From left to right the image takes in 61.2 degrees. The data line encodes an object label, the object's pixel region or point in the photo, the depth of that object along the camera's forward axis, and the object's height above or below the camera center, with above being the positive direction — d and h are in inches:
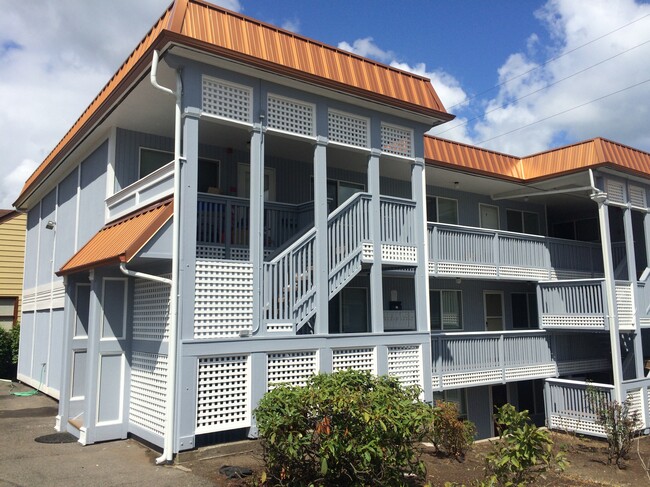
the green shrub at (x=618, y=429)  428.1 -84.2
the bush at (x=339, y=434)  224.8 -44.9
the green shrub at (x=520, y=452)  223.0 -52.7
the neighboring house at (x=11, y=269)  812.0 +89.0
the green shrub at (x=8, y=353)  765.9 -31.9
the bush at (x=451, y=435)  358.6 -71.7
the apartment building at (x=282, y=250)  331.6 +59.3
